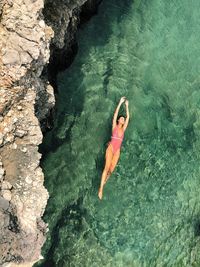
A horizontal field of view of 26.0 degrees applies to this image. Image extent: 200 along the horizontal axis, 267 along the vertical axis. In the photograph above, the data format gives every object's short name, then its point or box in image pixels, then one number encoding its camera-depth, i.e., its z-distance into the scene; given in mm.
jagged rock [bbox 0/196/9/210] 7523
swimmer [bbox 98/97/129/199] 12047
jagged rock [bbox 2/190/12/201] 7645
